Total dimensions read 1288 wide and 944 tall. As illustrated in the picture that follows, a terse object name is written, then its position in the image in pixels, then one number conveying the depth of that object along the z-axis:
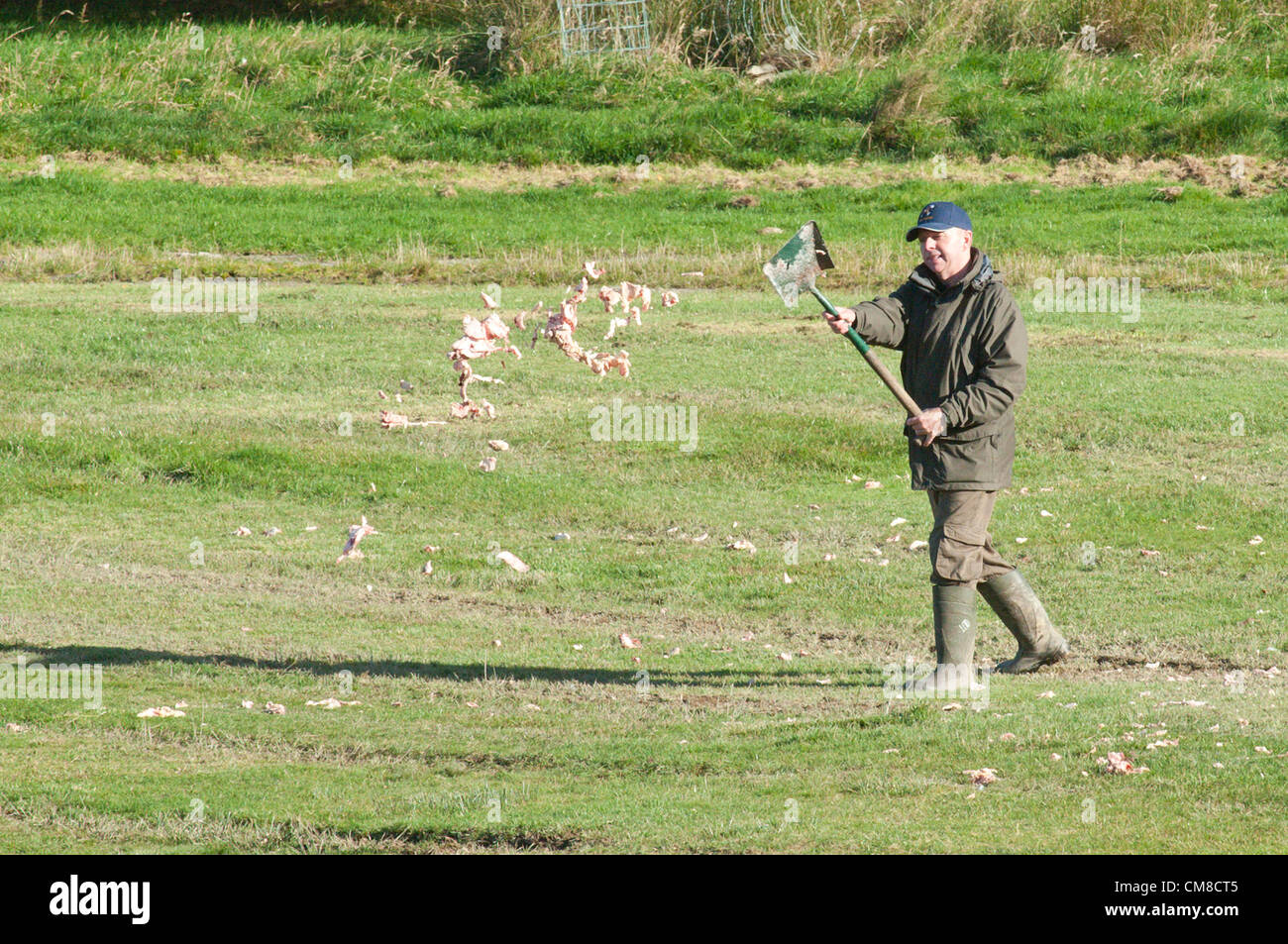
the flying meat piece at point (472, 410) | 13.68
